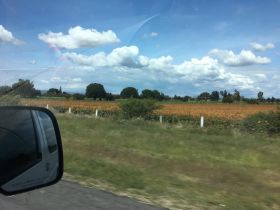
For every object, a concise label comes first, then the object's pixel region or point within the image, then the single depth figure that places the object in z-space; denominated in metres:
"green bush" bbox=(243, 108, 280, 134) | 11.42
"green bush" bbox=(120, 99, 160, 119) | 16.45
